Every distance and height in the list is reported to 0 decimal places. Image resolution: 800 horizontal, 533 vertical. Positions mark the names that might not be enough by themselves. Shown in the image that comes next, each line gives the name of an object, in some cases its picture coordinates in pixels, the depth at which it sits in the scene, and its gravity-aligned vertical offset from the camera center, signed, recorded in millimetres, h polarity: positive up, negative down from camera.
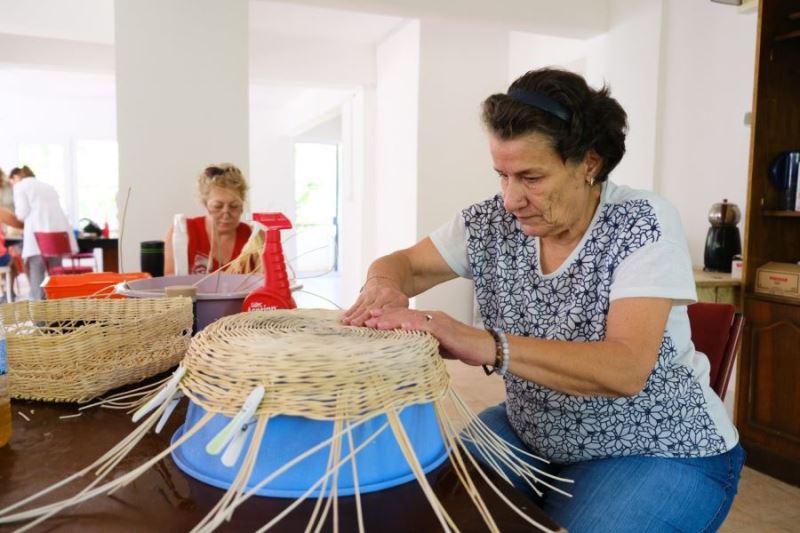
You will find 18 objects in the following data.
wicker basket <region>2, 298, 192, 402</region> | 1029 -220
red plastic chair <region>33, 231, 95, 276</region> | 5820 -293
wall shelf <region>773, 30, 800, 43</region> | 2799 +839
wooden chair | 1399 -247
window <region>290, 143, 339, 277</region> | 11078 +463
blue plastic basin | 704 -276
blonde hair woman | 2768 -12
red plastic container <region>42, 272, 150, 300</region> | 1450 -170
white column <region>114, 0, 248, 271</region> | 3500 +648
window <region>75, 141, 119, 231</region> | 9875 +514
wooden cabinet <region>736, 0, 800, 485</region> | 2807 -220
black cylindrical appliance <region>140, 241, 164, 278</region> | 1911 -133
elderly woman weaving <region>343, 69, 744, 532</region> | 1057 -196
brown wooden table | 674 -323
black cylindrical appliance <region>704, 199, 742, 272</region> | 3305 -58
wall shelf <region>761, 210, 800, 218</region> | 2826 +50
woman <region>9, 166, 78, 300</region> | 5895 -31
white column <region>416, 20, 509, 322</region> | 5297 +800
